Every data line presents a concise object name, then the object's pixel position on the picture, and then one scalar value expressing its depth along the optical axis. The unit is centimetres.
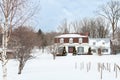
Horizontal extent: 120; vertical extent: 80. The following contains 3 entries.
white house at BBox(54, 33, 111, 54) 6975
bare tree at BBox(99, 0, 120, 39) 7184
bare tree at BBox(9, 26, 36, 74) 2870
